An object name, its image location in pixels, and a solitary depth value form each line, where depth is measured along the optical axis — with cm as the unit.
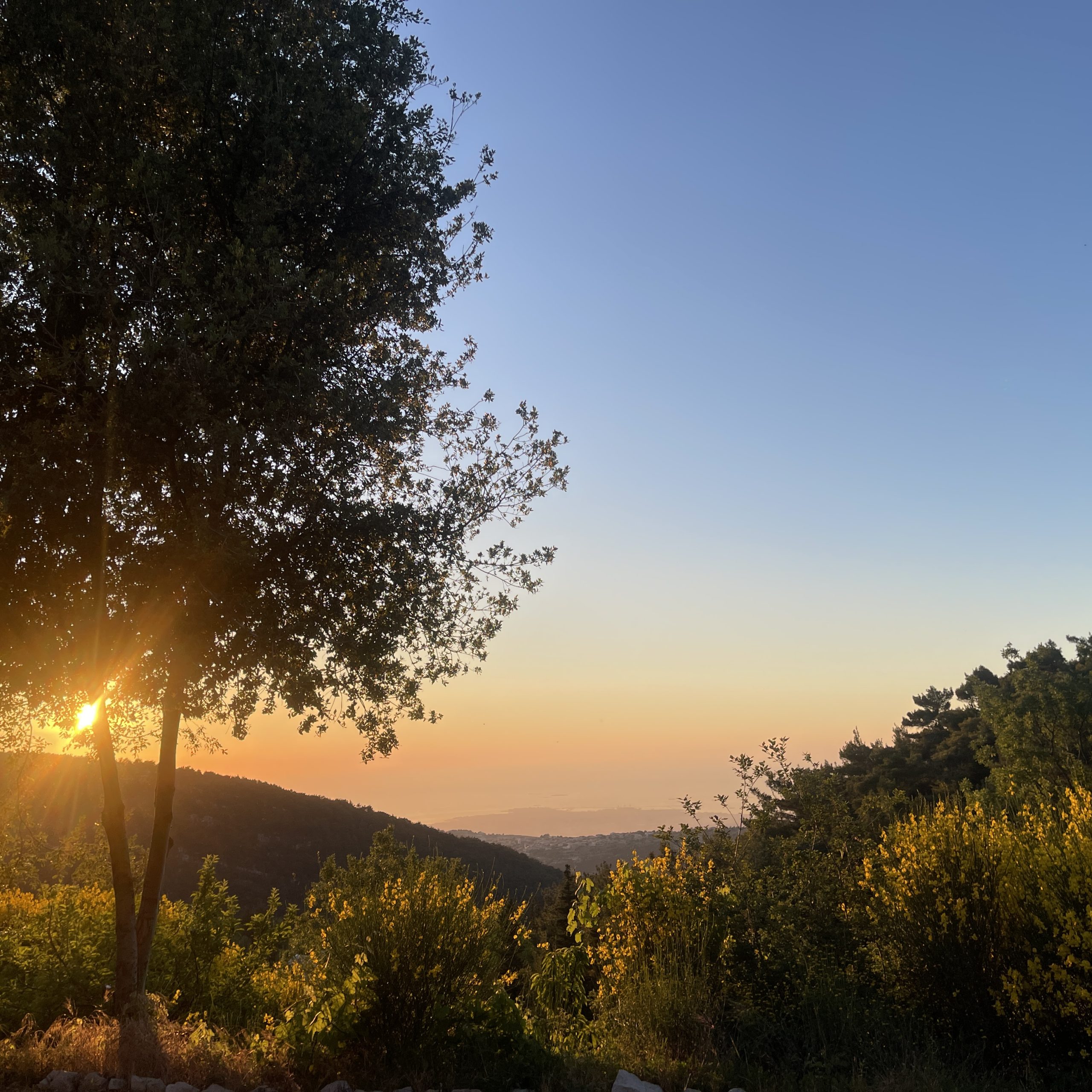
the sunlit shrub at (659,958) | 691
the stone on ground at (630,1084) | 550
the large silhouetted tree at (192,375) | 767
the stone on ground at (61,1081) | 590
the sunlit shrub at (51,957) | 885
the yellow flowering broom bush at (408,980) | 655
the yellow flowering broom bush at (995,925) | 616
